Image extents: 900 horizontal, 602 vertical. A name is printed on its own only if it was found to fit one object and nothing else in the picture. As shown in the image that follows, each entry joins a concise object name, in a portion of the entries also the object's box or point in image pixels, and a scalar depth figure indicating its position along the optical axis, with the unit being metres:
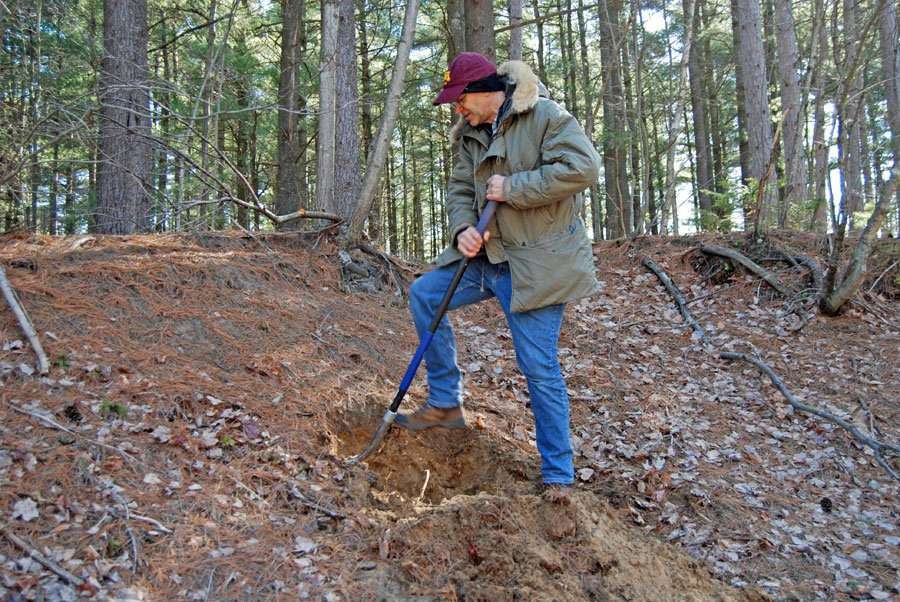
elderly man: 3.41
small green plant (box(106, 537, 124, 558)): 2.71
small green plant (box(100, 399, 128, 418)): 3.52
